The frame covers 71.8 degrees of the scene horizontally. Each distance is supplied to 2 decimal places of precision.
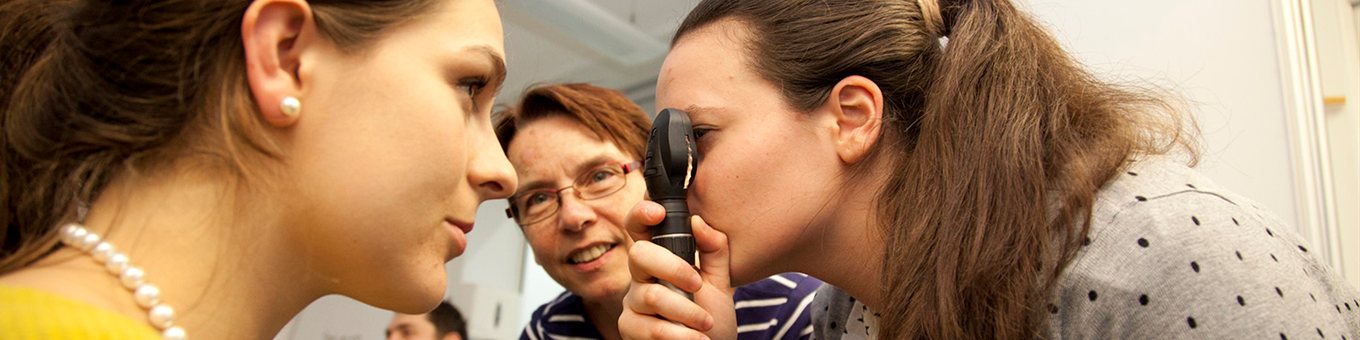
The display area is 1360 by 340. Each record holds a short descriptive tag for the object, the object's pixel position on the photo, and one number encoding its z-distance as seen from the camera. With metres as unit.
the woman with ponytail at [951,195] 0.91
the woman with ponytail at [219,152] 0.81
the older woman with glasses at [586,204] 1.79
